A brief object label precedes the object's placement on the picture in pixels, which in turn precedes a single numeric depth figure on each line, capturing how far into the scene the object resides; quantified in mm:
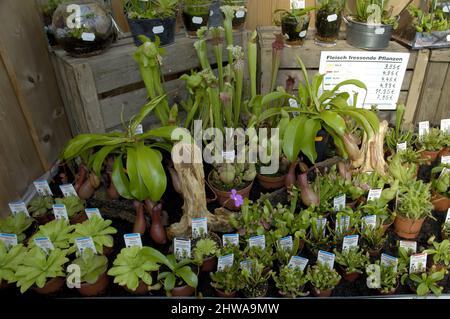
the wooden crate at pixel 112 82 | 1437
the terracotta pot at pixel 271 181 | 1440
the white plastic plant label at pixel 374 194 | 1328
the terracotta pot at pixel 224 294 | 1109
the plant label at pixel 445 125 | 1672
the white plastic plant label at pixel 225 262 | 1121
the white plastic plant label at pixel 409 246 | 1186
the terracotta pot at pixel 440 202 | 1384
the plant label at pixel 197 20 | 1601
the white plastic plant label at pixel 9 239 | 1218
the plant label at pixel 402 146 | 1566
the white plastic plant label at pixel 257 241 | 1164
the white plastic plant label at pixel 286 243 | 1168
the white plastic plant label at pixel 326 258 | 1116
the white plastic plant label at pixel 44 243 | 1150
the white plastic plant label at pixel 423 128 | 1680
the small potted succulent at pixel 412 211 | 1268
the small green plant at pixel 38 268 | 1071
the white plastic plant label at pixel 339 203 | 1295
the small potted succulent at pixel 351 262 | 1142
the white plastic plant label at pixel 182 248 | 1132
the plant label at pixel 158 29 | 1503
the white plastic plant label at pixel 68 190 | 1366
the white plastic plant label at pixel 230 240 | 1173
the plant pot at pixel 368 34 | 1555
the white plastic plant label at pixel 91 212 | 1268
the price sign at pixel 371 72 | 1622
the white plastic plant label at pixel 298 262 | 1112
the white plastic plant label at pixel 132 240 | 1162
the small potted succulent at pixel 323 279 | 1104
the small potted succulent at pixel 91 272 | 1113
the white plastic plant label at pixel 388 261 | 1120
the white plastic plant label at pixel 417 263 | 1134
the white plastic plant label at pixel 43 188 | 1416
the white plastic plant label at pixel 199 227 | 1205
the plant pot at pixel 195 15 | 1574
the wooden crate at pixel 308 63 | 1648
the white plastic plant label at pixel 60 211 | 1285
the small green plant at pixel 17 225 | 1289
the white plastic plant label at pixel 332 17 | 1561
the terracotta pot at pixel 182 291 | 1102
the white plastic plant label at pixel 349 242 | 1154
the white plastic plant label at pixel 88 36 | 1414
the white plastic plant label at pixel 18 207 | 1353
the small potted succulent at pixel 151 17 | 1479
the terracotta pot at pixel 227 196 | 1340
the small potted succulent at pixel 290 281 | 1097
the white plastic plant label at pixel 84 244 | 1138
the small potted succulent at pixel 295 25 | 1569
